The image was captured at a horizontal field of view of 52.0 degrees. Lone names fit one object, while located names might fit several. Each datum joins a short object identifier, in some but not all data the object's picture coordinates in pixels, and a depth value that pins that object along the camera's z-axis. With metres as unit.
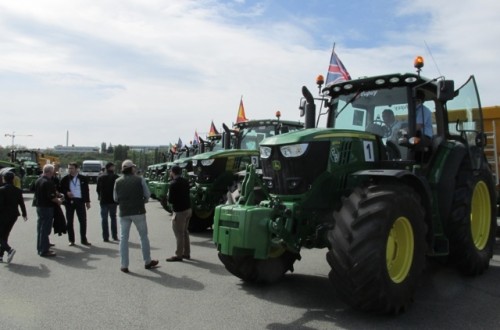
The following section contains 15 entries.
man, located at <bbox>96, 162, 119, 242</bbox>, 11.11
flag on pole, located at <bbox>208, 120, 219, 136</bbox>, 28.10
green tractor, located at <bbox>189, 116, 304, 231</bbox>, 11.59
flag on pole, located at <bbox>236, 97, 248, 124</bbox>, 22.18
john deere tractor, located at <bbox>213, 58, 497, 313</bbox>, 5.02
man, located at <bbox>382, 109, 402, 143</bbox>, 6.61
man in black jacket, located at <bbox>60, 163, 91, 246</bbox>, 10.67
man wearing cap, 7.97
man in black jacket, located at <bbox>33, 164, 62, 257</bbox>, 9.25
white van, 42.59
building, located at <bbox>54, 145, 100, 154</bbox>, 152.29
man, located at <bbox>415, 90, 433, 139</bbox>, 6.62
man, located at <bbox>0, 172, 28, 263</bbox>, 8.66
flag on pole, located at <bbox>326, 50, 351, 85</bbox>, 13.39
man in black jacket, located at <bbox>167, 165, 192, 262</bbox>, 8.58
